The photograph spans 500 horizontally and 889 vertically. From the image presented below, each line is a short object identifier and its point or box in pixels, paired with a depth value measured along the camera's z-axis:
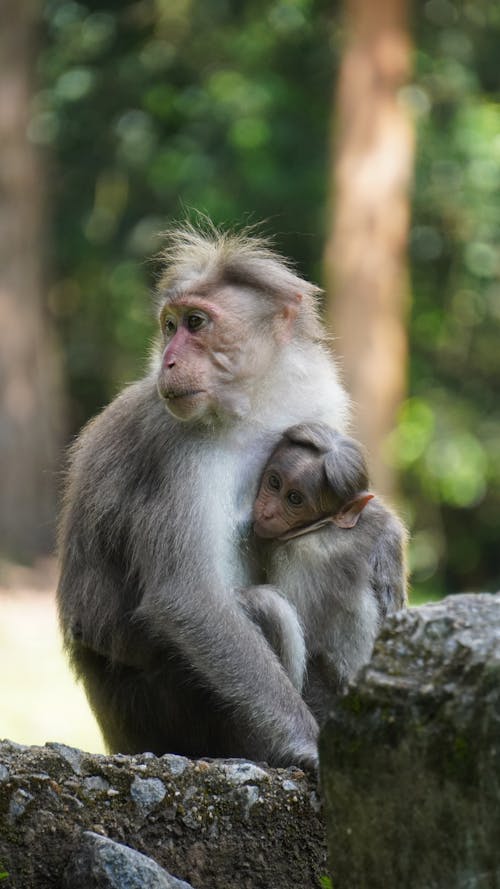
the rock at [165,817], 8.90
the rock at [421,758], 6.71
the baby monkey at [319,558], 12.35
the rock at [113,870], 8.26
